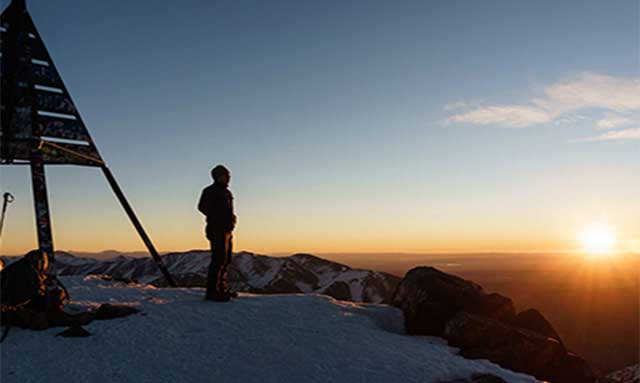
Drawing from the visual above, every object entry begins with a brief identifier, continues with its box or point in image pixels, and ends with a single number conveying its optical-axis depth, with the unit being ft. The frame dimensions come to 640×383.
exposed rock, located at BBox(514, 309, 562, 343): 49.07
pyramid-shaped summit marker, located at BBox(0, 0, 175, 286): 47.52
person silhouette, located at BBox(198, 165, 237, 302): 49.21
